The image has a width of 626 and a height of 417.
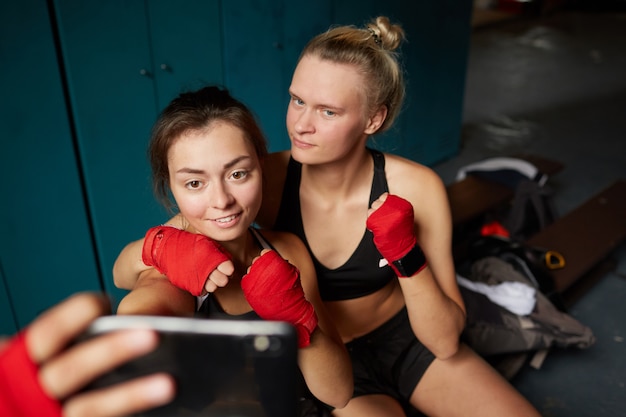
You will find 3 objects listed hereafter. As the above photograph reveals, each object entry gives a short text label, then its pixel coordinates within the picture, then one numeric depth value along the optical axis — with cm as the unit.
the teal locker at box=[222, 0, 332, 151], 278
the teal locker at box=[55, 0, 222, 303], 225
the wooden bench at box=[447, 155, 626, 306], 257
